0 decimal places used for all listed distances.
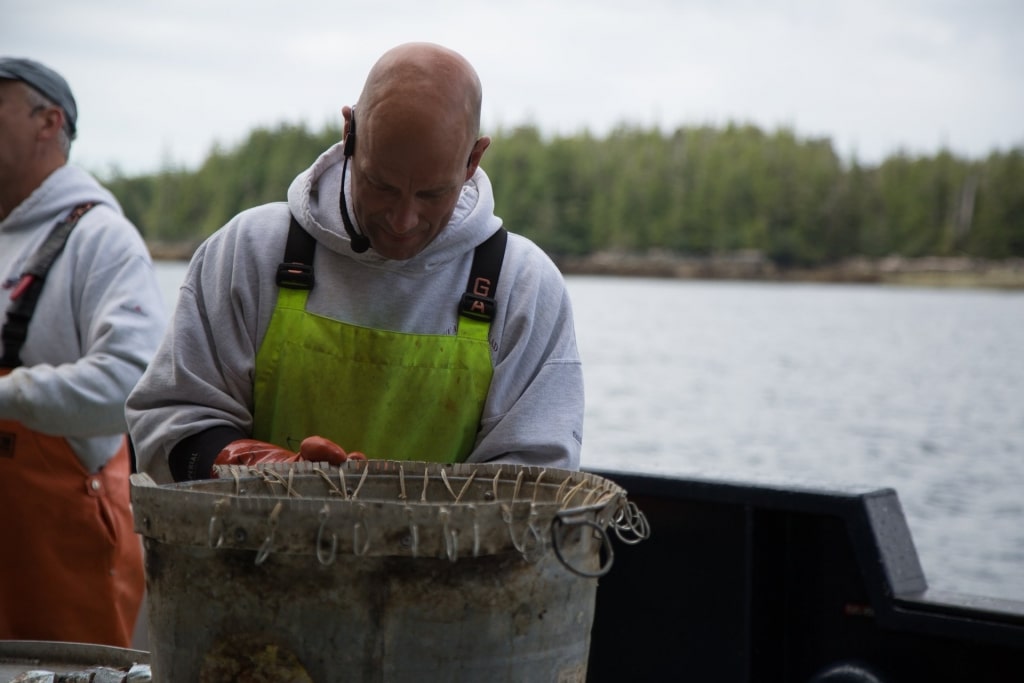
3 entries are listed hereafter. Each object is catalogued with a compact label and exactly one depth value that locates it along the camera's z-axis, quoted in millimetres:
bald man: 2139
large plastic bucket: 1368
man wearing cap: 3186
